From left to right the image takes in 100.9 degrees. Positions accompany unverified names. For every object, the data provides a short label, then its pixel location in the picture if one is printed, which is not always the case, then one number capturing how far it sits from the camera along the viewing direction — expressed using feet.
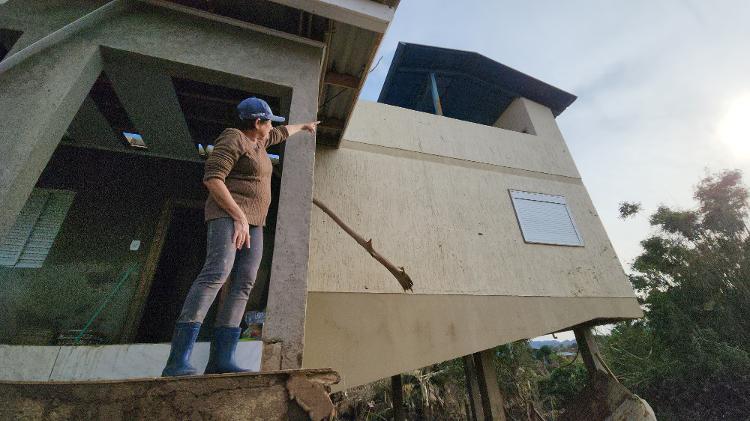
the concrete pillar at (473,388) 18.61
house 7.67
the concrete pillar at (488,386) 16.84
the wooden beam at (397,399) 21.71
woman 5.29
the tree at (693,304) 34.30
